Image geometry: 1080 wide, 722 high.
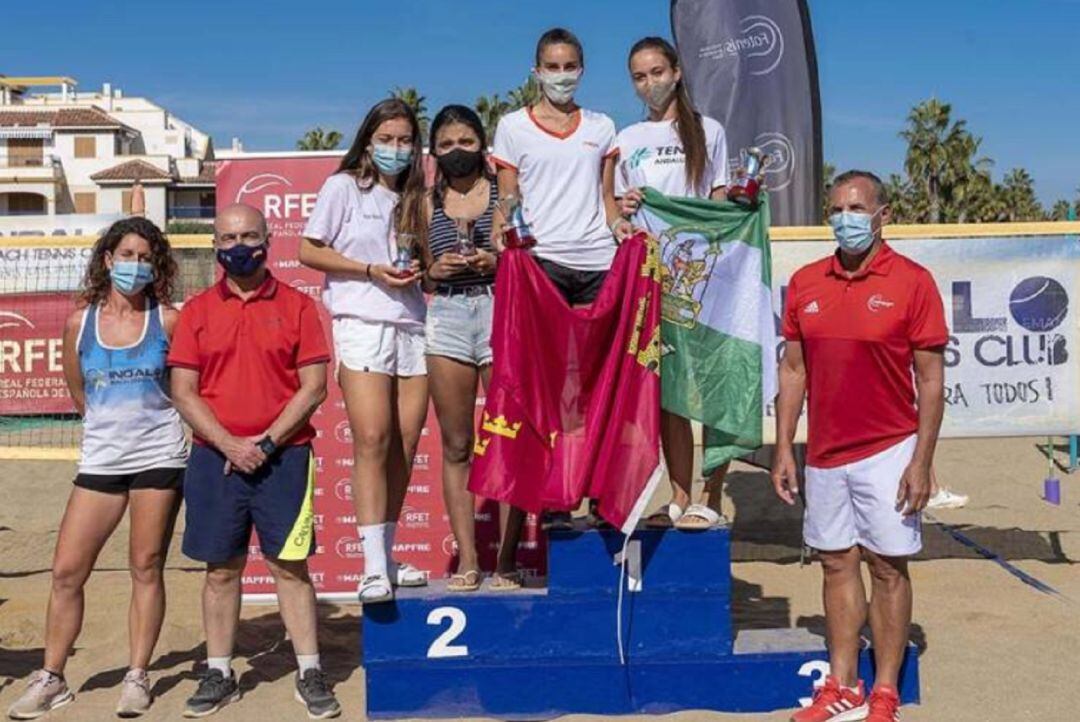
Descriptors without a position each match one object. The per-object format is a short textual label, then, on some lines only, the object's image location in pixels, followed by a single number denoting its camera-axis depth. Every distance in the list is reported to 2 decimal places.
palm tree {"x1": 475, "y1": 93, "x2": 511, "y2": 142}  65.88
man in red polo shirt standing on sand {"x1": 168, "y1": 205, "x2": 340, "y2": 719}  5.15
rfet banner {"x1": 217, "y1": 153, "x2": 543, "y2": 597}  7.13
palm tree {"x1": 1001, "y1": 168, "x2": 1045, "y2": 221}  68.88
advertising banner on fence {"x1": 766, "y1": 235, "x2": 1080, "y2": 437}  7.80
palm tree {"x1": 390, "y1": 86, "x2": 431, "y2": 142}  59.31
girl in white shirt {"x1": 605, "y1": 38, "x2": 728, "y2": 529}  5.43
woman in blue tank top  5.34
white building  62.59
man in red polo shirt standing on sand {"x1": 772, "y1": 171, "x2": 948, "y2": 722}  4.83
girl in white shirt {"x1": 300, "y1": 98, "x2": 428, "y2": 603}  5.27
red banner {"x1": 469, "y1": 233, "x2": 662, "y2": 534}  5.18
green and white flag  5.58
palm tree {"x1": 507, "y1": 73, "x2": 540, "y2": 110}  57.18
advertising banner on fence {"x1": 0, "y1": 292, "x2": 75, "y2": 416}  9.35
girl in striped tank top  5.22
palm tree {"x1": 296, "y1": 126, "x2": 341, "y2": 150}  68.25
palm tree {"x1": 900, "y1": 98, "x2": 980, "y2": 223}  60.03
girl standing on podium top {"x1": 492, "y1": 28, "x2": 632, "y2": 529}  5.14
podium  5.27
